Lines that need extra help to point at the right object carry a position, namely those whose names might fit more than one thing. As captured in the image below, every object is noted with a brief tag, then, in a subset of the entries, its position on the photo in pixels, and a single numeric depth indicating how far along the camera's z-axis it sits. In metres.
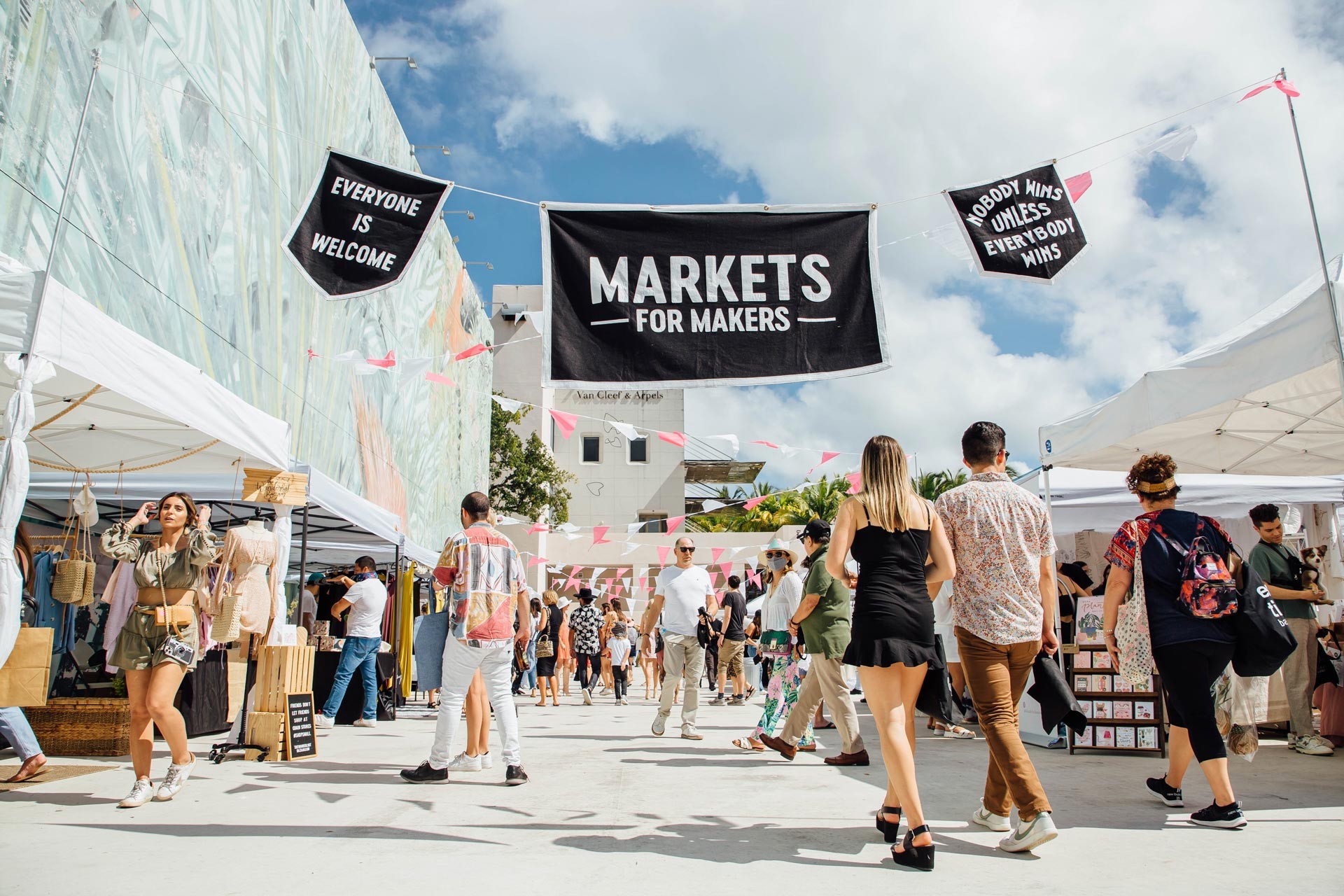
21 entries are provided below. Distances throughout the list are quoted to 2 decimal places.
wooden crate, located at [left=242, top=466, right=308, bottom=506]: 6.66
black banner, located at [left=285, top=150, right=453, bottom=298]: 5.50
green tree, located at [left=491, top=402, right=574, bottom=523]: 35.03
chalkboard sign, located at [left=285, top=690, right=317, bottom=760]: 6.71
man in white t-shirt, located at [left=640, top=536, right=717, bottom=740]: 8.09
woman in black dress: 3.68
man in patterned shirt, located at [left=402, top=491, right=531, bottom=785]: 5.50
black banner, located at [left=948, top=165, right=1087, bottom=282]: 5.66
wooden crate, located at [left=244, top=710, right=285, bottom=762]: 6.61
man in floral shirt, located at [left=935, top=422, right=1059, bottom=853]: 3.72
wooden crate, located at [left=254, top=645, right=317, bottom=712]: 6.77
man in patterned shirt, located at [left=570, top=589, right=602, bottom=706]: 13.88
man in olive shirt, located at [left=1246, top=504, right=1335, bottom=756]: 6.75
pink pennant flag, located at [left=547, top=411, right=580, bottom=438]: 15.73
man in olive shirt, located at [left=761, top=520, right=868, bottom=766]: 6.33
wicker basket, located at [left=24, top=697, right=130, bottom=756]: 7.05
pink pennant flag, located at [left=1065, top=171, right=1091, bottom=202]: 5.95
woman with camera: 4.71
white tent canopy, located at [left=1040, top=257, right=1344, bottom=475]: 5.17
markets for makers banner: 4.84
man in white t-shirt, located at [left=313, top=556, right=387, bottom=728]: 9.19
